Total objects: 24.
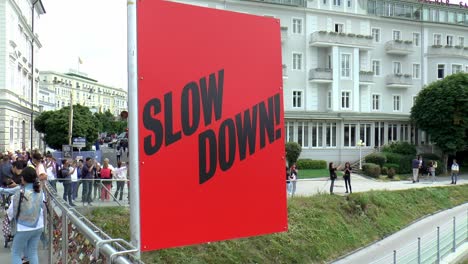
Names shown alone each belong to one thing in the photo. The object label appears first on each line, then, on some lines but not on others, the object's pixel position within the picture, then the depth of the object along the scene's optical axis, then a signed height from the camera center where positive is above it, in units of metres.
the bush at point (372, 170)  41.00 -3.63
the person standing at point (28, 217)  6.73 -1.28
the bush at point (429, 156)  46.78 -2.79
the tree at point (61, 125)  47.72 +0.51
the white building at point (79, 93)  108.21 +11.13
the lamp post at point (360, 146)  45.67 -1.79
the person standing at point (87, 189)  16.53 -2.15
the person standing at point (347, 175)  27.34 -2.71
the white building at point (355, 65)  47.02 +7.05
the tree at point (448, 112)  43.84 +1.62
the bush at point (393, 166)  43.07 -3.46
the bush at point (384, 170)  42.07 -3.79
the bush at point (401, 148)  47.04 -1.95
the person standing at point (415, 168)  36.59 -3.10
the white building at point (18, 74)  37.00 +5.34
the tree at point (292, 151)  40.91 -1.92
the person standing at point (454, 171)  35.75 -3.31
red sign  3.01 +0.03
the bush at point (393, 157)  44.19 -2.70
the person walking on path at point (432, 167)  37.81 -3.22
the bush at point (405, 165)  43.89 -3.45
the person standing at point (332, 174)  27.09 -2.64
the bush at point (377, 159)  43.72 -2.82
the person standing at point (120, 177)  16.30 -1.83
